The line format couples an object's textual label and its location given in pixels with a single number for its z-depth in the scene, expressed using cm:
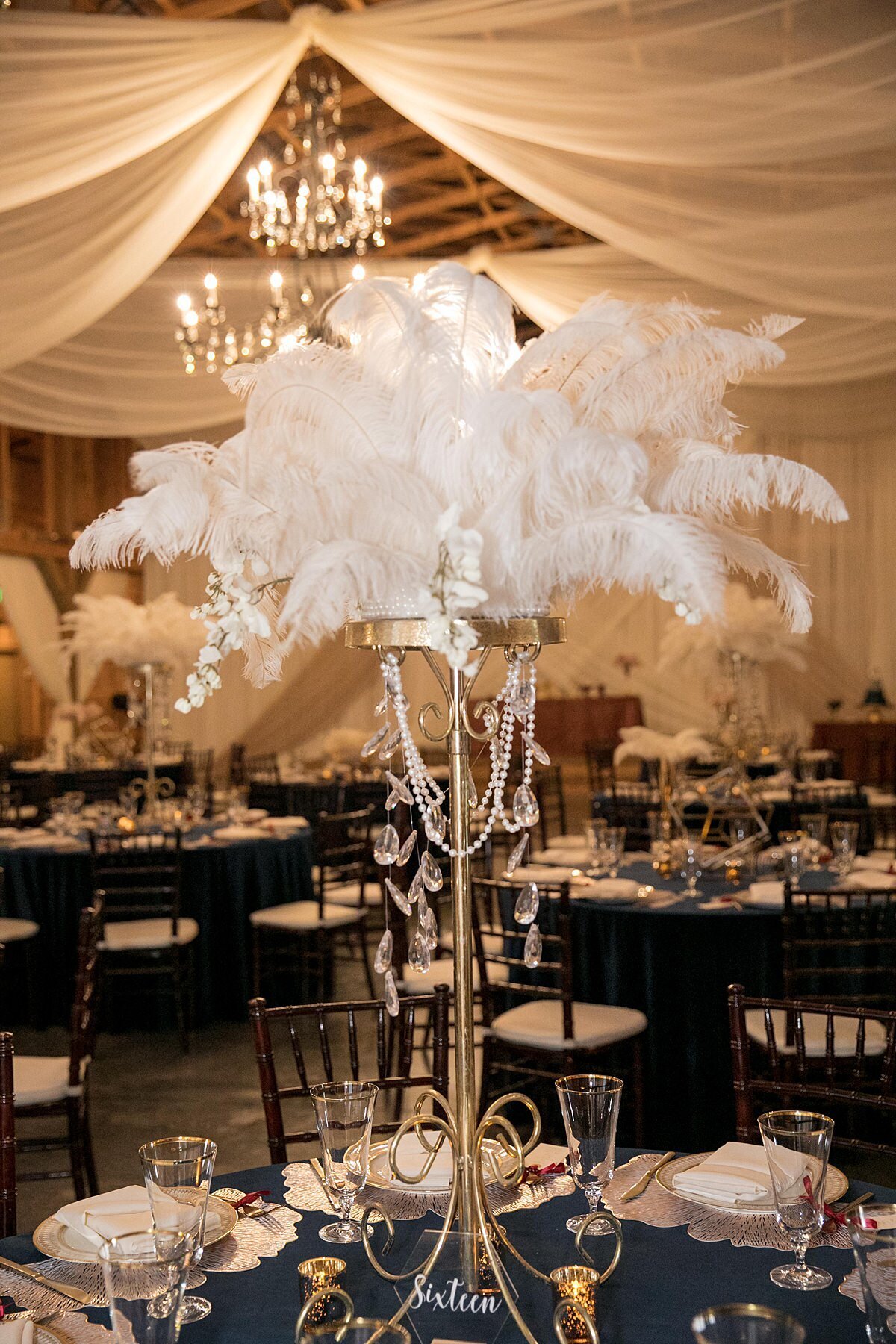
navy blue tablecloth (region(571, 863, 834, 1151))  439
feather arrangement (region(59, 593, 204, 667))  754
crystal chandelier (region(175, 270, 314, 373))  632
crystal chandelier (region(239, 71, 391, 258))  682
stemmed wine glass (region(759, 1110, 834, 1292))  169
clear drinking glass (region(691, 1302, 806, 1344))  129
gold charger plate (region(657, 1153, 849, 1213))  195
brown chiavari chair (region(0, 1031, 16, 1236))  228
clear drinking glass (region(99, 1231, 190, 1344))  136
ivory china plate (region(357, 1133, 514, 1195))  206
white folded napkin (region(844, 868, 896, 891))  473
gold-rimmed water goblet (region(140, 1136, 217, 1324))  163
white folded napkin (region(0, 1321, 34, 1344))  157
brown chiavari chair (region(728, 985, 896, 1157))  240
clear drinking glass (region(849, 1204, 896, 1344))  137
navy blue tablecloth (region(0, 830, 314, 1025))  633
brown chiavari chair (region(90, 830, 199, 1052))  578
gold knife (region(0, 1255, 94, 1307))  174
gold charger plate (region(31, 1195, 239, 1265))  187
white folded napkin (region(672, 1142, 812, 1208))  198
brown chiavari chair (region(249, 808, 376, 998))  598
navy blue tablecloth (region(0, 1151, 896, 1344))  161
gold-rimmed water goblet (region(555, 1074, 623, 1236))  177
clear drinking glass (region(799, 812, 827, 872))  519
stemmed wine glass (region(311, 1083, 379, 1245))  174
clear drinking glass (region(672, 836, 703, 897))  472
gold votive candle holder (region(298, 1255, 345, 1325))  164
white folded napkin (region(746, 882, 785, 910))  444
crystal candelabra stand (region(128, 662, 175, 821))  733
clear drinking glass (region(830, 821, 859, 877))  488
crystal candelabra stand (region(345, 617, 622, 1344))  165
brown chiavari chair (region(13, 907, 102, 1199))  359
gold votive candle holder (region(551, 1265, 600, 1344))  153
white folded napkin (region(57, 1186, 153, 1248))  188
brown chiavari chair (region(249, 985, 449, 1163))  245
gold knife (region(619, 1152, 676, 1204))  202
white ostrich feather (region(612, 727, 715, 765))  633
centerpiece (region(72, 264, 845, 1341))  148
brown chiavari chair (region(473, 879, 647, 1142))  396
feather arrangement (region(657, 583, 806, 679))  845
